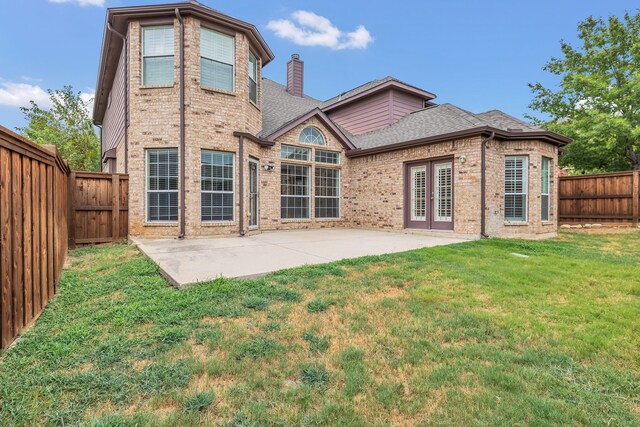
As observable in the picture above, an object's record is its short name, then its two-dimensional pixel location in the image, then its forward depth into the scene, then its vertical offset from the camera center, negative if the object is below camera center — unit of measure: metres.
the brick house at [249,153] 8.68 +1.79
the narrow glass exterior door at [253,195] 10.01 +0.53
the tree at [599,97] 14.66 +6.05
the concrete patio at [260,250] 4.83 -0.83
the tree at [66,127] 22.31 +6.11
